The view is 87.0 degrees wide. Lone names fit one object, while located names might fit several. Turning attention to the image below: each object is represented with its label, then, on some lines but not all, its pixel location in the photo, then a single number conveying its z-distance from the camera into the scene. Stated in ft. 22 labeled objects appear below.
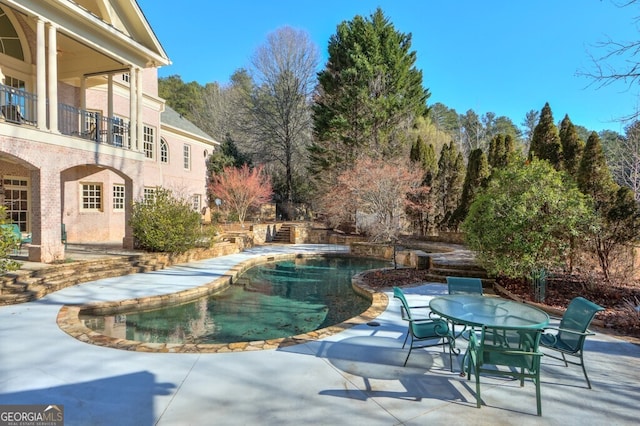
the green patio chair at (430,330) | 13.62
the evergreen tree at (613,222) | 24.27
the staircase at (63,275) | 23.31
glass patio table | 12.11
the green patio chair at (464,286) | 17.67
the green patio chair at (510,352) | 10.41
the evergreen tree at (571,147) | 40.09
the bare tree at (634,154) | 34.68
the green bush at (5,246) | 22.98
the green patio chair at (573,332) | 12.23
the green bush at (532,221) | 23.32
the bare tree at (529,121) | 131.54
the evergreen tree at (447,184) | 64.90
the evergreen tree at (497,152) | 54.85
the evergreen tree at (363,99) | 72.02
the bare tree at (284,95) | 91.45
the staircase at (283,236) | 67.25
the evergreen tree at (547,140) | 43.14
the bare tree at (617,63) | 17.46
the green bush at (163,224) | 38.09
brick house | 29.73
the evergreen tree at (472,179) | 56.75
